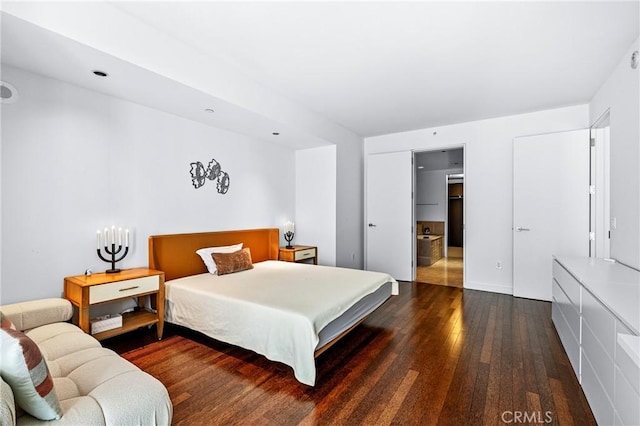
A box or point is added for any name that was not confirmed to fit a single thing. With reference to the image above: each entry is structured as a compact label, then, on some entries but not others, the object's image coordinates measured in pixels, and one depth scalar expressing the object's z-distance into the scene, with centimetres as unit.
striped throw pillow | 110
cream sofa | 118
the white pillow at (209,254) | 345
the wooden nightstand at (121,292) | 237
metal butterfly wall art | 364
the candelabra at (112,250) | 279
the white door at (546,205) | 384
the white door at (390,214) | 525
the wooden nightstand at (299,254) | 455
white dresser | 131
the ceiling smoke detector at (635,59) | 240
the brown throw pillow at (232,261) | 341
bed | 214
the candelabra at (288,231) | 480
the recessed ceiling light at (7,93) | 227
